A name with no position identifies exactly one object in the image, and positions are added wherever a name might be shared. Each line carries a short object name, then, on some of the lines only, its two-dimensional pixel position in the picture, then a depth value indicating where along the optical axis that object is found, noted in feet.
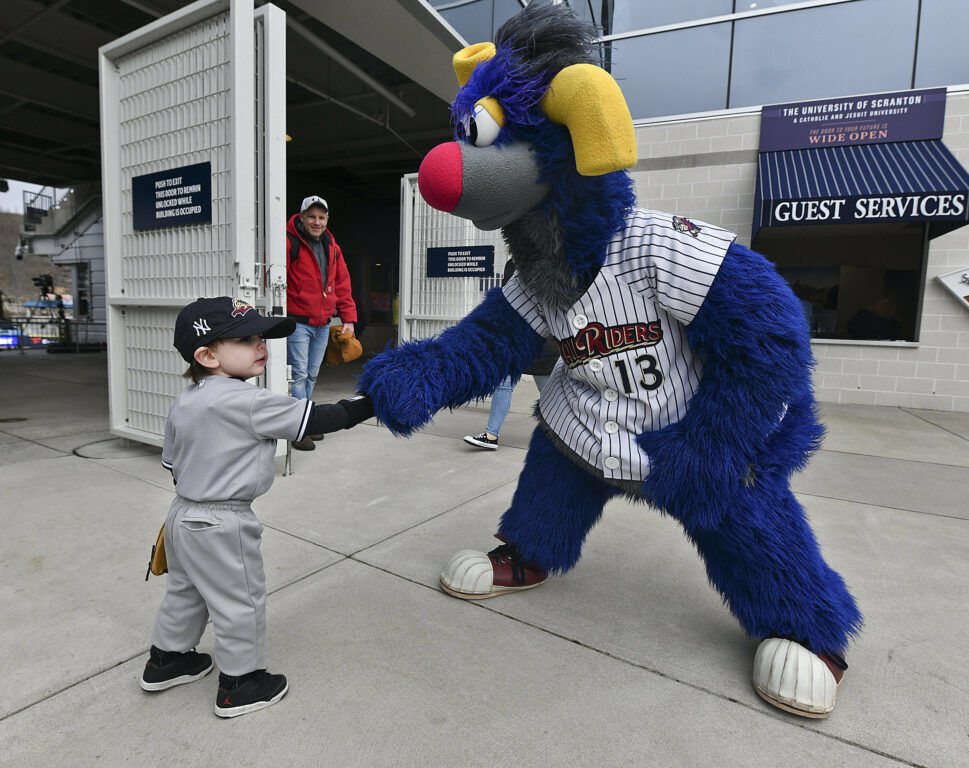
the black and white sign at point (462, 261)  19.90
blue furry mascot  4.89
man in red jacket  13.70
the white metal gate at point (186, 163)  10.71
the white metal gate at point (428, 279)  20.48
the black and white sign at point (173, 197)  11.37
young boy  4.68
